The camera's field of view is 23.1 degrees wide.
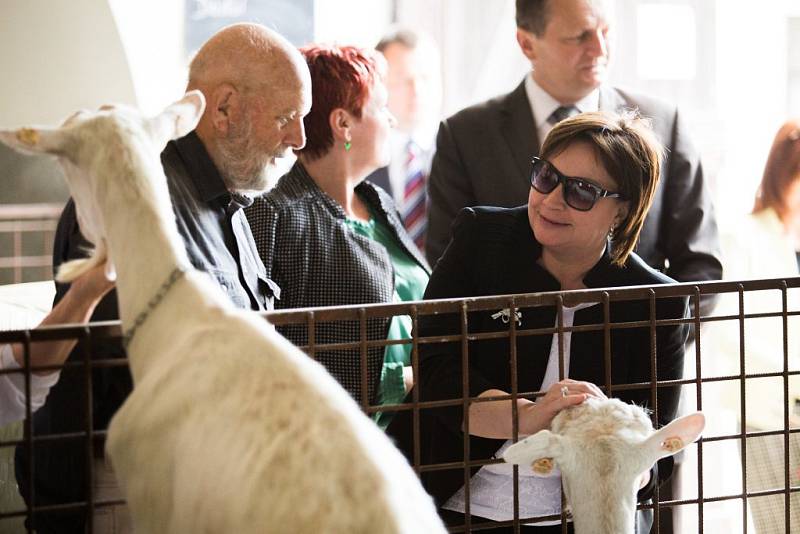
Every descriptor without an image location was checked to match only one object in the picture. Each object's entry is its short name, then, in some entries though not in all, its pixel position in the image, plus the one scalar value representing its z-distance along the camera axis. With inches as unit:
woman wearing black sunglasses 100.8
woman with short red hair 122.7
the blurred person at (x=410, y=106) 205.3
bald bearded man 109.3
